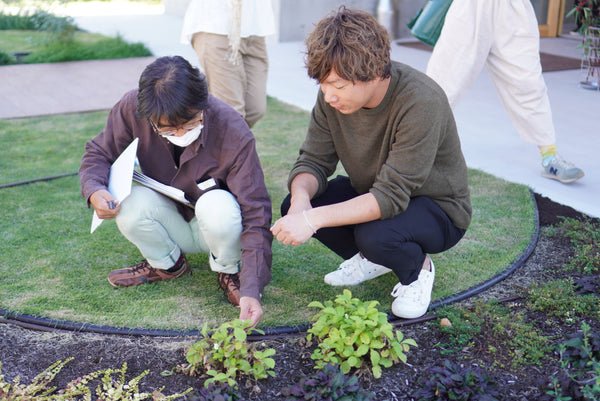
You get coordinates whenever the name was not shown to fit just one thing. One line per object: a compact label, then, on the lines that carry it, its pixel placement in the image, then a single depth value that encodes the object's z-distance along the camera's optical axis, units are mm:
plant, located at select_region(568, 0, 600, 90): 5797
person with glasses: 2184
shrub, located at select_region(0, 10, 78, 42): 8086
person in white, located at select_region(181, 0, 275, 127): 3654
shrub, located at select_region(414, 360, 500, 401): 1933
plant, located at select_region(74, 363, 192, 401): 2025
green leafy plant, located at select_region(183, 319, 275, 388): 1993
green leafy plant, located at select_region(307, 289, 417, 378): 2043
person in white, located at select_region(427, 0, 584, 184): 3592
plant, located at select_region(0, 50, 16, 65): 7543
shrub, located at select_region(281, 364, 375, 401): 1929
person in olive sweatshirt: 2025
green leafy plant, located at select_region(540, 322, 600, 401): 1930
